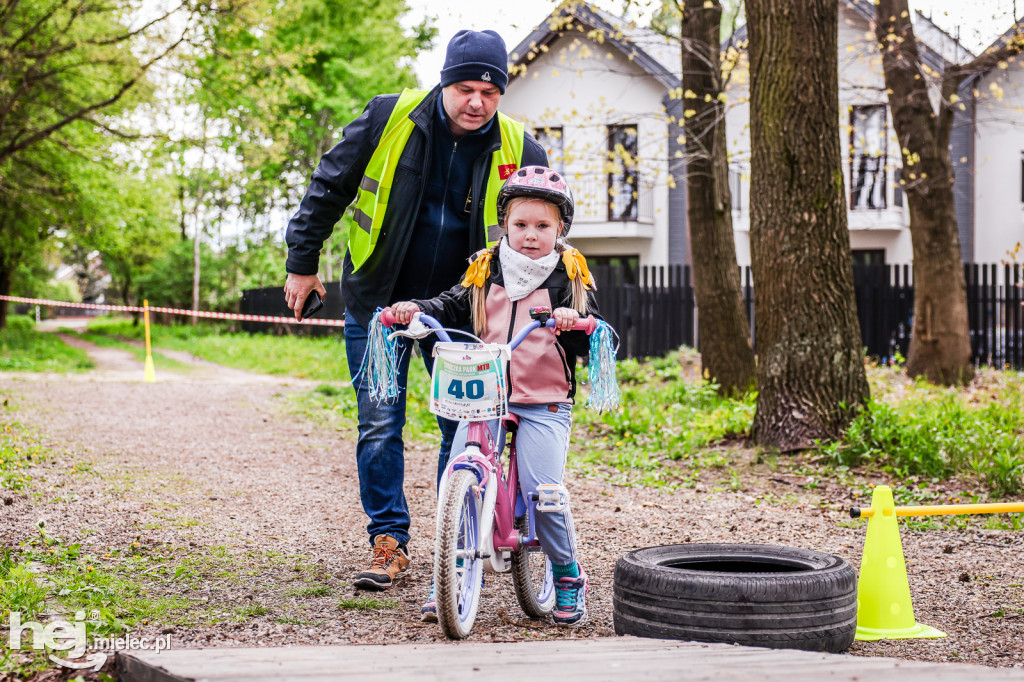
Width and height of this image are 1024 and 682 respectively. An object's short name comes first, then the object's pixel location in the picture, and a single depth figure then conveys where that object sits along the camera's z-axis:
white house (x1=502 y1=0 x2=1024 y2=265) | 23.80
